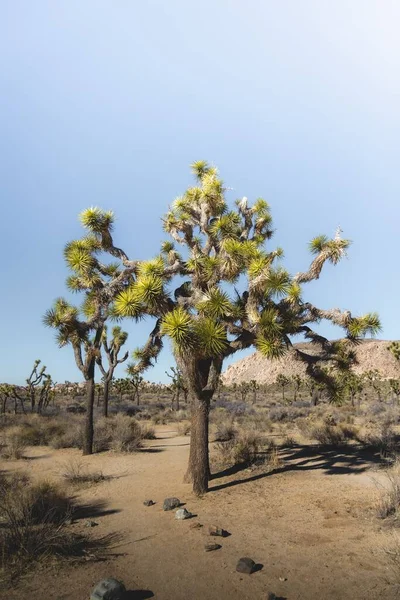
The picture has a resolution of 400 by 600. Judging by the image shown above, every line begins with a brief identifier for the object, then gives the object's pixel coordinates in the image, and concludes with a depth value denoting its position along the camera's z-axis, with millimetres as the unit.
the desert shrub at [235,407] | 27152
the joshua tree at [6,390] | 29755
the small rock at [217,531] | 6521
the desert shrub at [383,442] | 12570
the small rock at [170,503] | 7968
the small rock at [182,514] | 7382
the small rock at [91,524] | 7005
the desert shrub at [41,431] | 15984
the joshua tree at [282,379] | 43944
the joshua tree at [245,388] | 50656
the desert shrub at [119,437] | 14266
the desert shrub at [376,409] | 25400
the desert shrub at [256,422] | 19395
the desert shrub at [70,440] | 15109
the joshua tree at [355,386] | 32072
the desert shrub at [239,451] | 11742
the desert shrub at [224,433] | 15781
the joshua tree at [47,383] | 30391
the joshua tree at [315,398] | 32100
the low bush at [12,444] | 13031
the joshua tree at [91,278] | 10344
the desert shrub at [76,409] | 28842
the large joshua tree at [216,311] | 8586
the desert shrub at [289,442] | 14852
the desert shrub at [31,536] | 5164
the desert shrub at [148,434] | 17531
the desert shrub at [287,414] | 23406
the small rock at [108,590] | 4352
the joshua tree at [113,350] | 22172
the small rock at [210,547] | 5926
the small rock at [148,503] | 8367
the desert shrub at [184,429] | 19486
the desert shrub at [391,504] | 6927
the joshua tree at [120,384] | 39550
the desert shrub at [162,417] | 24753
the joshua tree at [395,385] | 30203
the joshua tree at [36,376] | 29469
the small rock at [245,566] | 5184
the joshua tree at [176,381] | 31392
